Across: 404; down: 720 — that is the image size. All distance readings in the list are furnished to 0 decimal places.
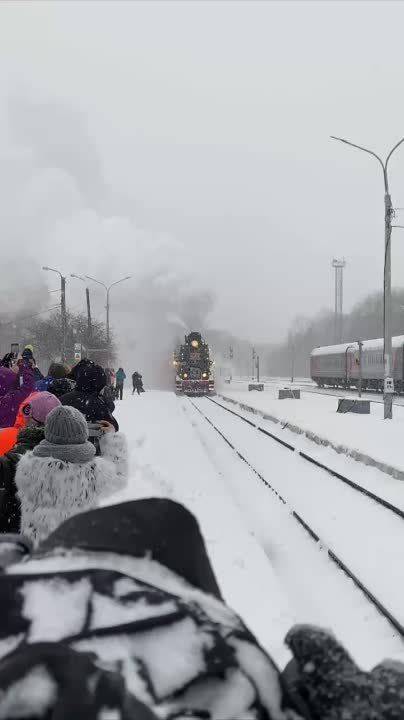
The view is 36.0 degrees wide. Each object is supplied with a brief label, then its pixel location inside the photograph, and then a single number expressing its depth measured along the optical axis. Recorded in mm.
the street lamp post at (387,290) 18984
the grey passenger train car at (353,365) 35531
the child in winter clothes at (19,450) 3543
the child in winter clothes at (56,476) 3316
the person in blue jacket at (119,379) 32219
